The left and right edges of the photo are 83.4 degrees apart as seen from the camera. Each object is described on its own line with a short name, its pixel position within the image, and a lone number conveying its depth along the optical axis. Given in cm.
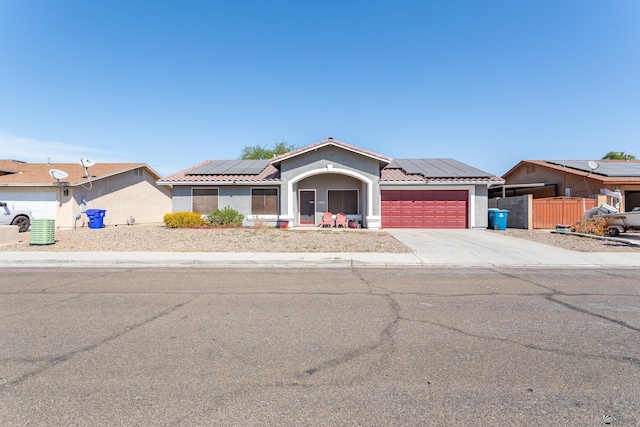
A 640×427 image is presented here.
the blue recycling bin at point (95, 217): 2106
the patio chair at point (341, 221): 2114
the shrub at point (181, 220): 1927
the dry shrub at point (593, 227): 1692
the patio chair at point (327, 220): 2102
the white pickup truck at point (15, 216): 1780
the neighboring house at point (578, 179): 2233
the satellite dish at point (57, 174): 2075
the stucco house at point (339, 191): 2053
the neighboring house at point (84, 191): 2181
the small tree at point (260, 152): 5772
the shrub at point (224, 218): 2023
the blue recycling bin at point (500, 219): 2019
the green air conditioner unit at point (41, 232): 1378
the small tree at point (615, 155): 5503
